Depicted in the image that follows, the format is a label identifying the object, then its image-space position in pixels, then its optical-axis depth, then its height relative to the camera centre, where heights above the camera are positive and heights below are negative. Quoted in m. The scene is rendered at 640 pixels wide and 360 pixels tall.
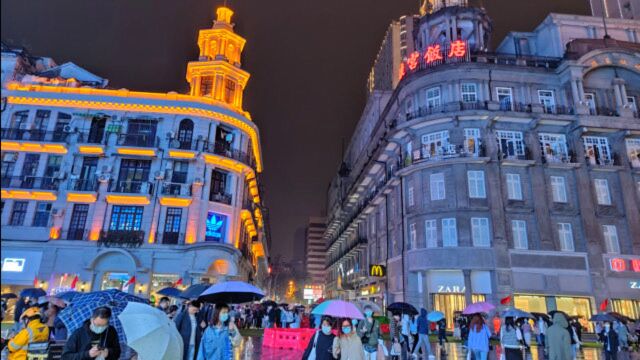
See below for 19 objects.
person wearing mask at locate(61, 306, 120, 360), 5.16 -0.47
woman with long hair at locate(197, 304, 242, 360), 7.07 -0.60
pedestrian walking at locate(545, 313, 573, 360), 8.26 -0.43
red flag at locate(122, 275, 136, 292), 29.58 +1.48
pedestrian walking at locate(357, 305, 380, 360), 12.59 -0.68
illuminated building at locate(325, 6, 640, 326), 28.81 +10.51
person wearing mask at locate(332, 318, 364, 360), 7.00 -0.57
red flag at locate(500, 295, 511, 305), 26.67 +1.09
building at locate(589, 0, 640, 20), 47.53 +36.48
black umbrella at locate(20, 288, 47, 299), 18.59 +0.35
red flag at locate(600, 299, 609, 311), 27.66 +1.03
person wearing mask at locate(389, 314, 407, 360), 14.64 -0.82
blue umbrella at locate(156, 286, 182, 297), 17.38 +0.57
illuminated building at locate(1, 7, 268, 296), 30.69 +9.03
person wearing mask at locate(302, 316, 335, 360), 6.95 -0.55
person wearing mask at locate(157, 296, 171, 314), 13.00 +0.07
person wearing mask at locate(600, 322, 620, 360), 15.67 -0.83
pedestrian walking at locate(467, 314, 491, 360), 10.83 -0.56
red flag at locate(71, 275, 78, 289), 27.90 +1.36
